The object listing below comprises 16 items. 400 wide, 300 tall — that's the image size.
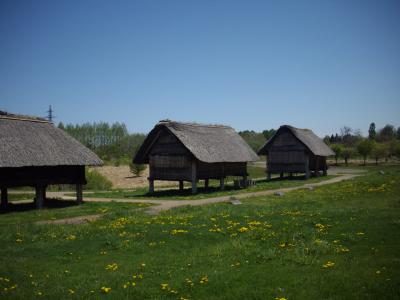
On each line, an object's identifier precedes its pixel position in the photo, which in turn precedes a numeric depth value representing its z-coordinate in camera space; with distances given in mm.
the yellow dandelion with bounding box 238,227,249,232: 15038
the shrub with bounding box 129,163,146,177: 64950
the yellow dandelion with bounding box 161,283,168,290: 9211
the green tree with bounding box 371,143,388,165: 85312
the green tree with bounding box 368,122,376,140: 158875
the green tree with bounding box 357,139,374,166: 82438
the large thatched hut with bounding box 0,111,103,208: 23547
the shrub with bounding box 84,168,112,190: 45438
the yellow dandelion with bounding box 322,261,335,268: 10353
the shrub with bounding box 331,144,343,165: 90688
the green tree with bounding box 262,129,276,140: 170550
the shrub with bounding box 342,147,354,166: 90812
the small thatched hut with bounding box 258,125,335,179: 47656
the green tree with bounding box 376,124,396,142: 140125
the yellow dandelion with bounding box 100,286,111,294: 9123
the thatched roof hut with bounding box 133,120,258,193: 32938
